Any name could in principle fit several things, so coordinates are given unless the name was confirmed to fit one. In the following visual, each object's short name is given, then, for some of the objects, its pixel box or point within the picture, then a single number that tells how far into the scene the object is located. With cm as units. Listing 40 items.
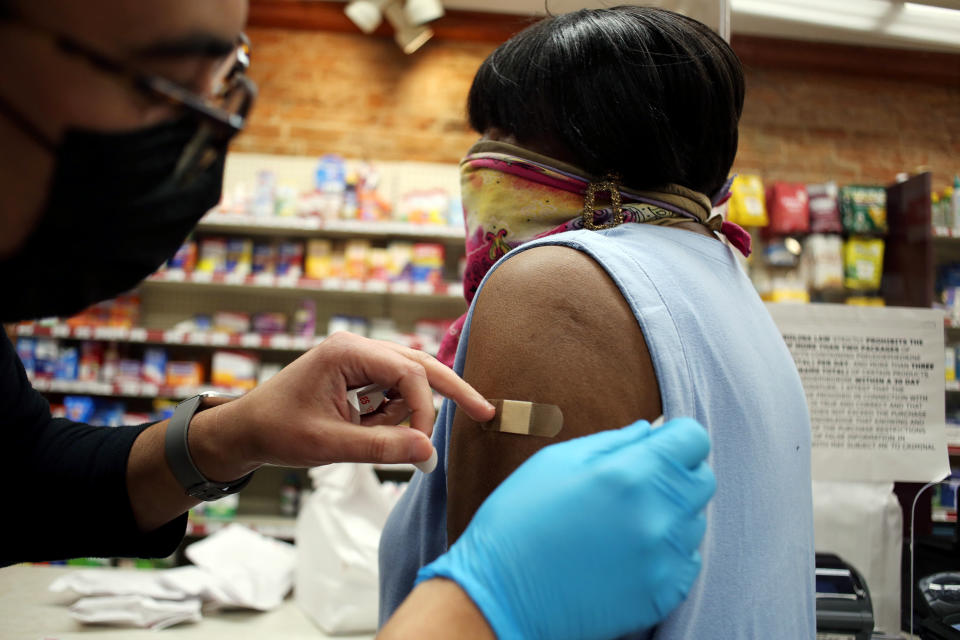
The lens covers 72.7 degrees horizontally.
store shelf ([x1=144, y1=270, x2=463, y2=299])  409
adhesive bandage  72
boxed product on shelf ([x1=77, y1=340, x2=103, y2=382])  420
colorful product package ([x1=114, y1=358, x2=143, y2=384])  419
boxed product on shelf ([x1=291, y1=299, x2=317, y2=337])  426
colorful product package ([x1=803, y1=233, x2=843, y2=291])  177
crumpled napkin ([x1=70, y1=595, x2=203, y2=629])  167
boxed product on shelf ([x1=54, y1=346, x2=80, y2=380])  415
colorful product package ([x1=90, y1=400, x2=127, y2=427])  420
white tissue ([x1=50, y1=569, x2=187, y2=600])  175
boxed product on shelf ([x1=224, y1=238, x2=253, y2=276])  425
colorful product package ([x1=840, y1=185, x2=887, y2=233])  171
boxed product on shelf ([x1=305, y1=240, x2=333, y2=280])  423
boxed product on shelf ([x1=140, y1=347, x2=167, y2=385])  419
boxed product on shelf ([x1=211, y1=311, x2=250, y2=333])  424
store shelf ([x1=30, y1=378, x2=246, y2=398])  407
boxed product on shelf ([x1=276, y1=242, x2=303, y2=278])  423
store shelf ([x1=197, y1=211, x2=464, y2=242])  413
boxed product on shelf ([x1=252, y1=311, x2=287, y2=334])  427
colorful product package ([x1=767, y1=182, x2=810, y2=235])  213
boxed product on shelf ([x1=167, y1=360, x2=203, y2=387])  415
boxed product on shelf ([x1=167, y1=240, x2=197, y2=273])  420
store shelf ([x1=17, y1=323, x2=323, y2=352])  405
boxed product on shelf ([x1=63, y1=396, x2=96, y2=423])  410
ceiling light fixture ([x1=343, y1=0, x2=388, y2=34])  445
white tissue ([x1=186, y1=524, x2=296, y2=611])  192
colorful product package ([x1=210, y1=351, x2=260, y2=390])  416
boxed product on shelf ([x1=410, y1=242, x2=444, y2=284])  418
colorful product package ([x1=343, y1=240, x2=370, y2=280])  420
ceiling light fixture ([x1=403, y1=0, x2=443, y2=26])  441
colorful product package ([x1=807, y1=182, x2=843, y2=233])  201
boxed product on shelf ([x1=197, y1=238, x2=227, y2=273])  422
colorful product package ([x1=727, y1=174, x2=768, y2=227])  262
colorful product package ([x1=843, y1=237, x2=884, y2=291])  147
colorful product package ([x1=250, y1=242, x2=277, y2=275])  427
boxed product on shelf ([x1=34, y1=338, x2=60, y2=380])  414
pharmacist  47
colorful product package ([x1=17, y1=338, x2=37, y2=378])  413
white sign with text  133
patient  73
